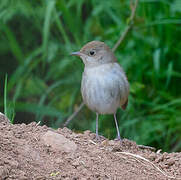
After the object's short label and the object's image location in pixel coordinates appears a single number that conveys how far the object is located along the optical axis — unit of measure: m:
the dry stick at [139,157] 7.34
